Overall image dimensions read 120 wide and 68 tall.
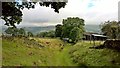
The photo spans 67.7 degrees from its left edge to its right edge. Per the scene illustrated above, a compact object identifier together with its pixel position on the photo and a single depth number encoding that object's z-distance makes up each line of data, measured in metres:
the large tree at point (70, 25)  43.63
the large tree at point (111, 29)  29.38
